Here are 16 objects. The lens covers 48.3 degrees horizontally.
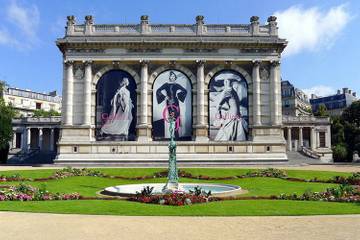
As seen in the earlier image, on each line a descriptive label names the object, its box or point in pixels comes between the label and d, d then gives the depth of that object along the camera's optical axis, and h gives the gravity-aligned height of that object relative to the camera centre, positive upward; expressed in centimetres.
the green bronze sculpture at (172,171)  2567 -166
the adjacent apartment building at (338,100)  14362 +1651
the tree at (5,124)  6794 +364
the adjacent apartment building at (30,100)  12364 +1465
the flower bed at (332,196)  2233 -289
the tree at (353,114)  9338 +734
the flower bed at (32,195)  2277 -291
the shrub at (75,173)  3939 -277
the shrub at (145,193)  2258 -271
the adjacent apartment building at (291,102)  13200 +1471
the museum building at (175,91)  5691 +787
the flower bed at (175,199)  2080 -286
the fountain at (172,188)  2483 -288
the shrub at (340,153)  8869 -170
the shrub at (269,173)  3962 -278
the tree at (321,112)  10844 +904
